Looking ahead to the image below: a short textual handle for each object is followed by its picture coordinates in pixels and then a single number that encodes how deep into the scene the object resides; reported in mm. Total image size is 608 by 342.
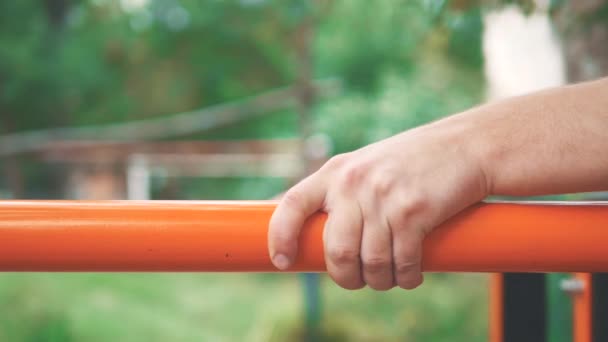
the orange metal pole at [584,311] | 1086
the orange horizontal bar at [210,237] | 850
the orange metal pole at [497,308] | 1081
